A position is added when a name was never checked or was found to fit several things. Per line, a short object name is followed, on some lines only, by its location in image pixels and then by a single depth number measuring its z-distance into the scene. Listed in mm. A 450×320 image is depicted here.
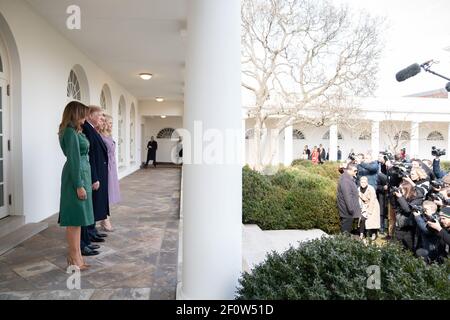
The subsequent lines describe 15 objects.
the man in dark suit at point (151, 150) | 19375
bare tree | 11070
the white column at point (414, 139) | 24609
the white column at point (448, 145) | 26678
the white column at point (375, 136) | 23383
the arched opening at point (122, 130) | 13488
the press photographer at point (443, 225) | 4398
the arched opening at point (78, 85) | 7809
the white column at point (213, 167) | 2490
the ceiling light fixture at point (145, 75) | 10344
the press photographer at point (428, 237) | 4746
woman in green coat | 3367
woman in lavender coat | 4931
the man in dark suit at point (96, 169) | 4129
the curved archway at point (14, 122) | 5004
